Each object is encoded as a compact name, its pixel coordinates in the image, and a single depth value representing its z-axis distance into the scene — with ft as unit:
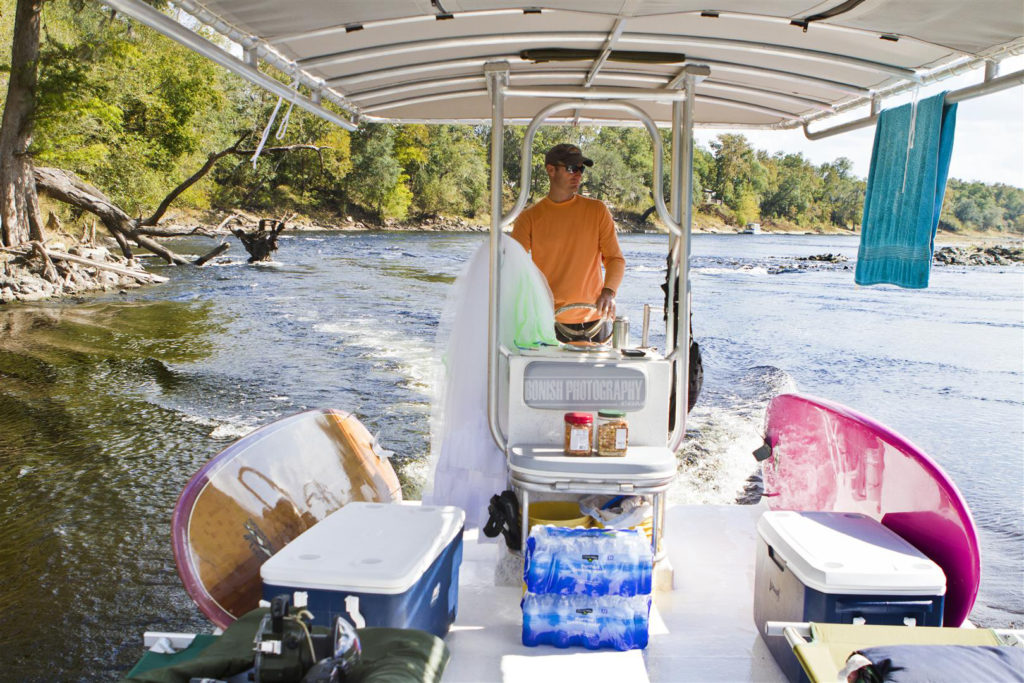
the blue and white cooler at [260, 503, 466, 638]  6.39
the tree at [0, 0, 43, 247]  55.21
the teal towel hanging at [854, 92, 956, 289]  9.29
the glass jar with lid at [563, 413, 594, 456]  8.36
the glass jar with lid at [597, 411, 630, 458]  8.39
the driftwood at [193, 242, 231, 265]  72.19
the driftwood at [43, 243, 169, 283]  55.57
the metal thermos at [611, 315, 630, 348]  9.34
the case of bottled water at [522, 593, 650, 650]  7.51
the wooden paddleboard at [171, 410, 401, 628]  7.30
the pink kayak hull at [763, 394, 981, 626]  7.22
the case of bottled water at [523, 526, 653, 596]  7.47
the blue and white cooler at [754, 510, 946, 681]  6.67
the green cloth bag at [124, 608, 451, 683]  5.30
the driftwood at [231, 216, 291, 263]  76.02
